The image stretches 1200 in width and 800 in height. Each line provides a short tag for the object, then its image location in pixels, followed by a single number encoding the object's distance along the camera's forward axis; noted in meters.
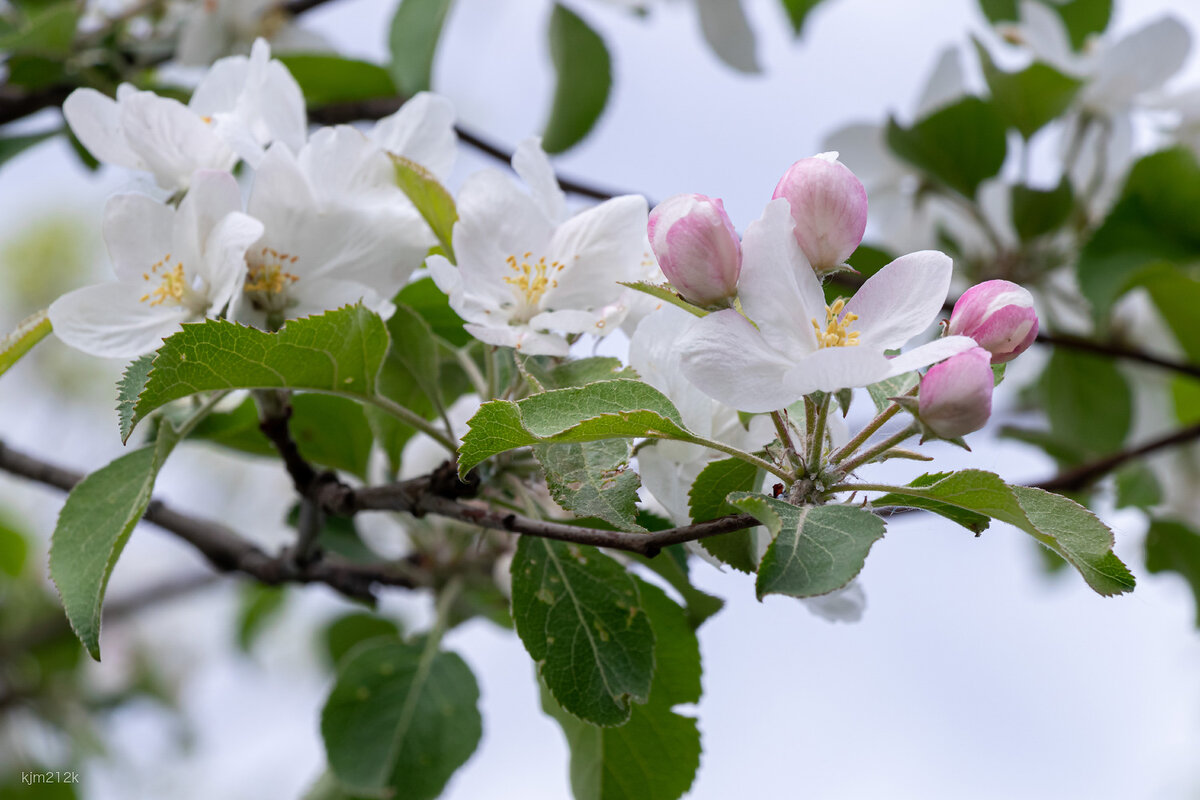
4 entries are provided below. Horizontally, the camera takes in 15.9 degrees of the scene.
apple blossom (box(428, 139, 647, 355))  0.63
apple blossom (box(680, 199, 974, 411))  0.59
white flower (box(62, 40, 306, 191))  0.63
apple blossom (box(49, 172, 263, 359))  0.62
